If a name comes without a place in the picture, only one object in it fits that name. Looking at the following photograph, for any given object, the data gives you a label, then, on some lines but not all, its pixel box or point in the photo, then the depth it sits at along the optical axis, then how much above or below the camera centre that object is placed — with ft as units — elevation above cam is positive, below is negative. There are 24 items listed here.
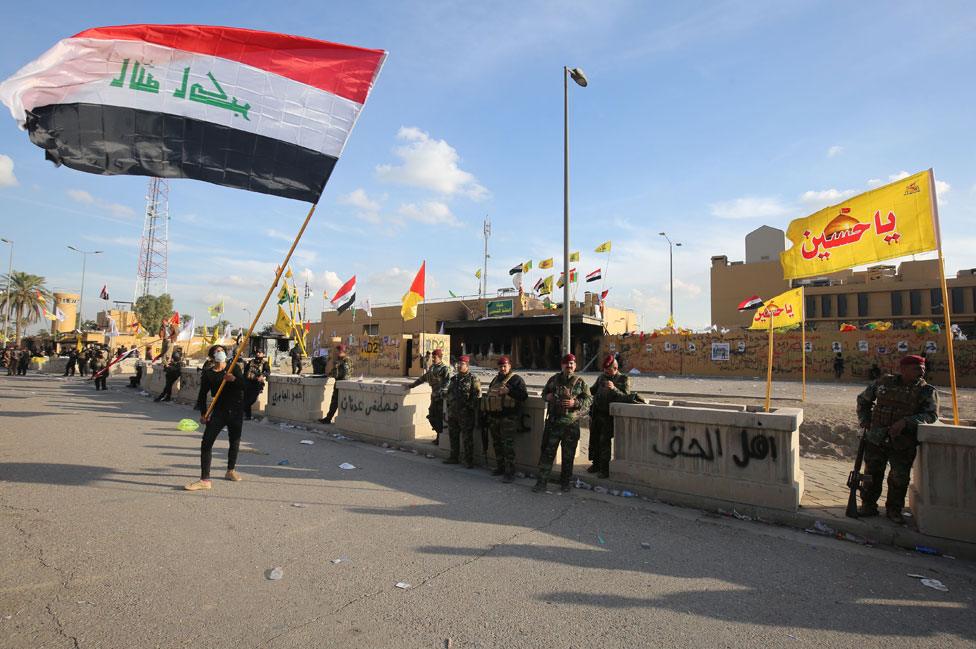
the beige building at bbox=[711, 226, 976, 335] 115.85 +17.45
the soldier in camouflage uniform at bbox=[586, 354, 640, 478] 22.86 -2.13
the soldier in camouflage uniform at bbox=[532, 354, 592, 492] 21.86 -2.54
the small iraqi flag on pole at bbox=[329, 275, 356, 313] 81.30 +9.63
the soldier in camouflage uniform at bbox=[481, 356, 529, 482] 23.61 -2.44
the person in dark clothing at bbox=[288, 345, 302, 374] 86.90 -0.88
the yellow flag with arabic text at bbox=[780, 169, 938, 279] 19.16 +5.65
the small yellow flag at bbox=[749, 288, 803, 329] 39.27 +4.48
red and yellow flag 65.39 +8.08
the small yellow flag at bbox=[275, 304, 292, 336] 64.34 +3.99
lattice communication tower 253.73 +53.94
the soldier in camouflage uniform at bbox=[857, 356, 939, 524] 16.17 -1.81
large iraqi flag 18.76 +9.79
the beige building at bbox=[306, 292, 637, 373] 109.91 +8.04
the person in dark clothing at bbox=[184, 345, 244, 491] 20.35 -2.41
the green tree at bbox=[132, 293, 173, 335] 225.60 +19.32
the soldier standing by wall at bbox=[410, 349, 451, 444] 28.09 -1.50
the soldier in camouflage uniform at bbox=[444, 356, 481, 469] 25.91 -2.21
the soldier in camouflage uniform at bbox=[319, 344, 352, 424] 38.24 -1.18
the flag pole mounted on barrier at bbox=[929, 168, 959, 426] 16.52 +3.22
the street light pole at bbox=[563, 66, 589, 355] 49.73 +18.26
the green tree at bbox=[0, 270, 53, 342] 172.35 +17.60
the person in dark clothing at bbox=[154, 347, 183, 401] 55.36 -1.84
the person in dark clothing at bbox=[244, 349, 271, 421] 22.63 -1.36
